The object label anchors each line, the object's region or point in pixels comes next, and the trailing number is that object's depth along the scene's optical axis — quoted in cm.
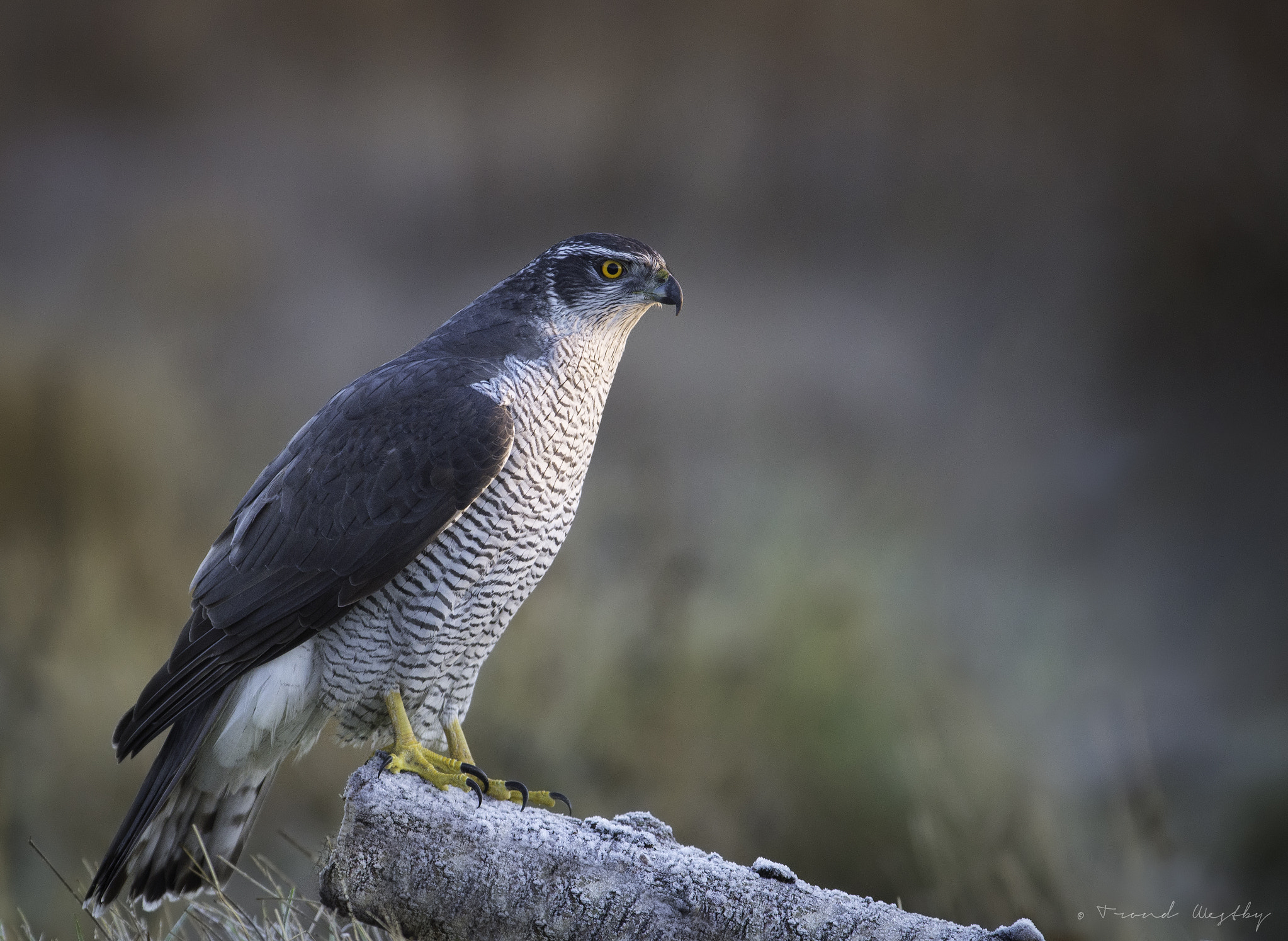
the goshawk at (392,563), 1536
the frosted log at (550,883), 1520
